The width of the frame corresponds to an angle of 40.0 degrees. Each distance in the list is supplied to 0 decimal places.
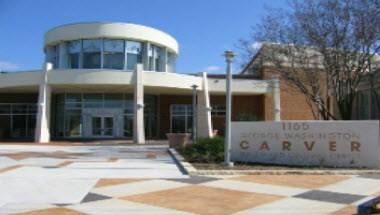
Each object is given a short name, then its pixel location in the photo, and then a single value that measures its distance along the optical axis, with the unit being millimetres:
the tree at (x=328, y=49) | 22547
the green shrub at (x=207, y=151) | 18312
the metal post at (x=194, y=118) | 30703
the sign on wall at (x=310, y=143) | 16703
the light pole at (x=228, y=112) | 16844
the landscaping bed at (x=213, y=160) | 15938
